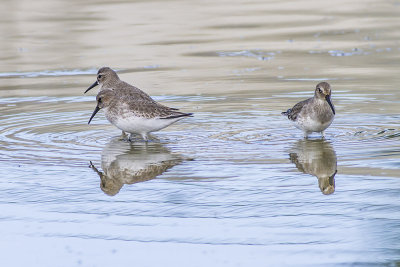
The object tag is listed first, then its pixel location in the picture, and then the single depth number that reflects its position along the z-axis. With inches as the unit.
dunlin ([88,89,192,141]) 453.7
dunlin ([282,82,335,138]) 444.5
